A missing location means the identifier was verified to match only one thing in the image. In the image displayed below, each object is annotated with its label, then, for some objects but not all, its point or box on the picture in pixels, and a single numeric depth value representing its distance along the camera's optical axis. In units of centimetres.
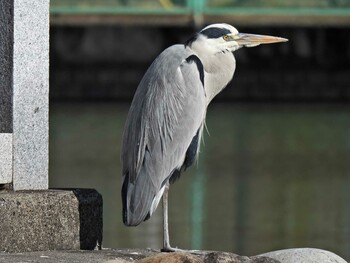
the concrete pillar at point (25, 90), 1312
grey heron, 1291
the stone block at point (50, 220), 1246
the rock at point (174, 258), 1105
